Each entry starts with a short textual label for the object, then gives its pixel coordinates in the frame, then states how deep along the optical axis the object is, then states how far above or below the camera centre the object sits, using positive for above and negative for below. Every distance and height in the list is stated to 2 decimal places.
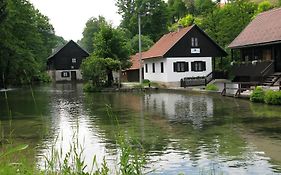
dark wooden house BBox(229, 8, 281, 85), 33.66 +1.91
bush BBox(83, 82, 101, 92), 43.25 -1.12
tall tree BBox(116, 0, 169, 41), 84.94 +11.34
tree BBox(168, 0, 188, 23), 116.06 +17.80
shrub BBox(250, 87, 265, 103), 25.72 -1.42
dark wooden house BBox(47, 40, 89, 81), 88.69 +3.35
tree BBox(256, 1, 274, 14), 73.00 +11.87
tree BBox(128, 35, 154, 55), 70.22 +5.38
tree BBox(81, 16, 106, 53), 121.31 +13.56
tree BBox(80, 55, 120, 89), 43.69 +0.90
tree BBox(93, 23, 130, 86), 46.34 +3.33
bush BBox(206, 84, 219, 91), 37.12 -1.29
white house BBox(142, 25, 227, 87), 47.12 +2.02
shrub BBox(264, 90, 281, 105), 23.94 -1.49
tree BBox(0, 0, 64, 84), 50.11 +4.95
